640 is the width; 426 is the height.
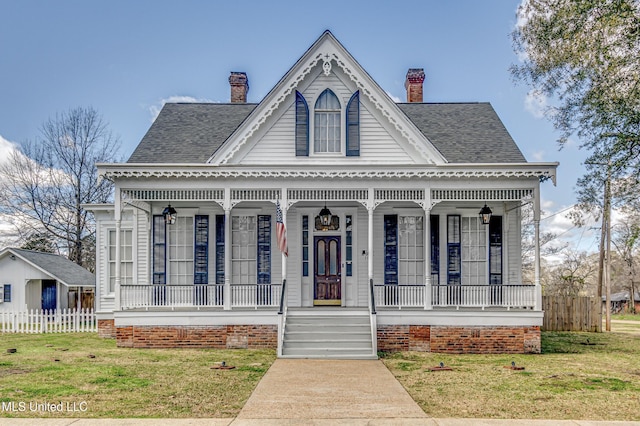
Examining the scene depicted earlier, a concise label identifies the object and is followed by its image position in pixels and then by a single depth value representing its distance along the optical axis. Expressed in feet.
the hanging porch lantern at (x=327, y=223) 52.65
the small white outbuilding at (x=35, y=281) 94.07
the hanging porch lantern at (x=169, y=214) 52.75
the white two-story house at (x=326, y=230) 47.16
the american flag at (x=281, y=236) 46.55
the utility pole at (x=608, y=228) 50.21
